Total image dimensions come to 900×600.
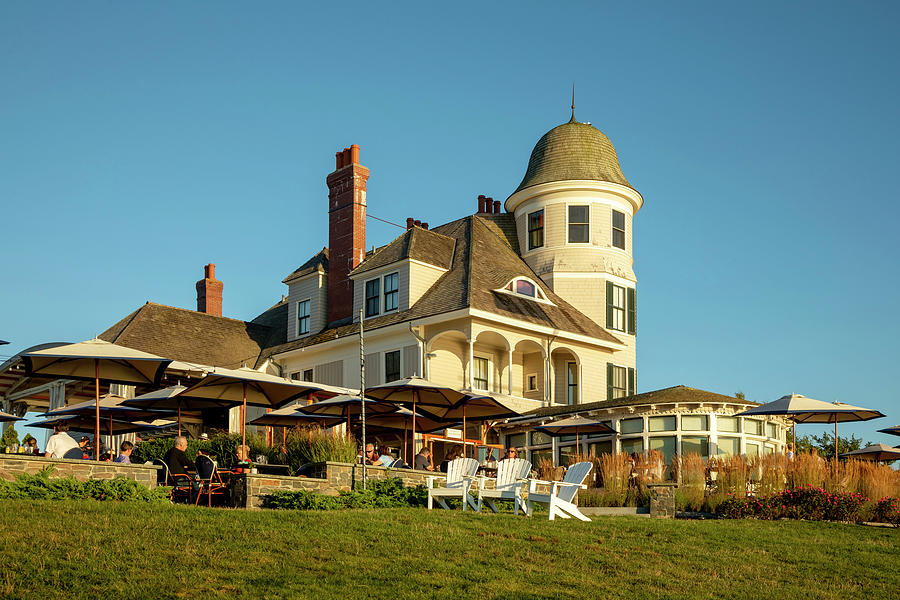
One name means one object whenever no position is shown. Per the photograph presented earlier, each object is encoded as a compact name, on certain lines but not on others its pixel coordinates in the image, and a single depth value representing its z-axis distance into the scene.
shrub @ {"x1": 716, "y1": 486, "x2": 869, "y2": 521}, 18.20
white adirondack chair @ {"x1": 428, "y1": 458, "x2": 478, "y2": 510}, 16.84
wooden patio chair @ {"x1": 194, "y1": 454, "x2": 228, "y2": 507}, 16.75
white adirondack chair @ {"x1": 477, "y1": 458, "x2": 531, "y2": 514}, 16.11
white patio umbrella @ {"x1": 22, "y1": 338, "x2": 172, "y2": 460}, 17.27
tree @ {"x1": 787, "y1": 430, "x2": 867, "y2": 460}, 42.68
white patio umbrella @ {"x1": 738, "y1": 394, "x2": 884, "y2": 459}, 22.25
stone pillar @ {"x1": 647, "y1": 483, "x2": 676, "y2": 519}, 18.86
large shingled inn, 32.56
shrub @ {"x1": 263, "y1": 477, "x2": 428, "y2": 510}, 15.76
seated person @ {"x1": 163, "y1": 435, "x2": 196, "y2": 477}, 17.59
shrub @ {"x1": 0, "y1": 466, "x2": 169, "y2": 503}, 14.11
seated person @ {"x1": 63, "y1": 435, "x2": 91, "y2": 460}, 18.43
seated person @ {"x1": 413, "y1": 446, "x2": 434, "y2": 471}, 20.94
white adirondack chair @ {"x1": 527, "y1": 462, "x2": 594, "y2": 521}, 15.45
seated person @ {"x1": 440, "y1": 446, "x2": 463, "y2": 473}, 24.98
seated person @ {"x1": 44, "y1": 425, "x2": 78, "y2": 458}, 18.06
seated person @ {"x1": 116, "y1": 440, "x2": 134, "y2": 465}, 19.03
